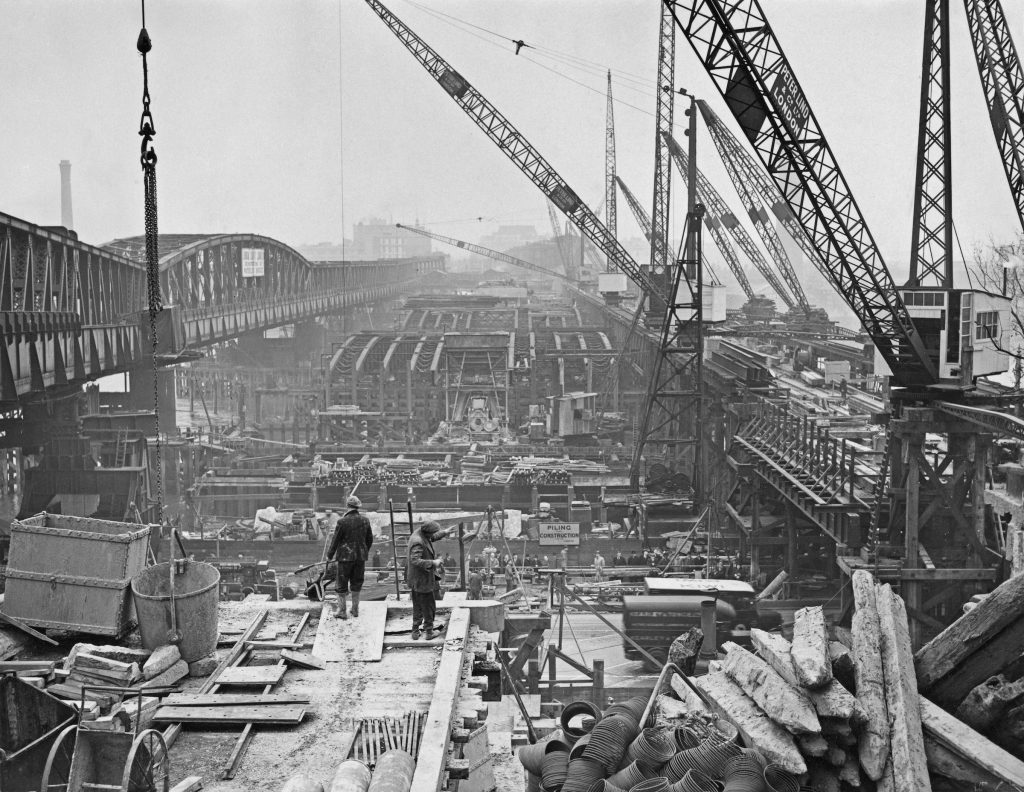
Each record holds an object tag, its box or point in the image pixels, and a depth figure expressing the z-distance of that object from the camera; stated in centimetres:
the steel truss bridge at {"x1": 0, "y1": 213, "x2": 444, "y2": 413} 2628
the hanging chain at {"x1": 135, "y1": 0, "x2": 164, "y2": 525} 1538
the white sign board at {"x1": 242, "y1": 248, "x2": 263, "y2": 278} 6781
